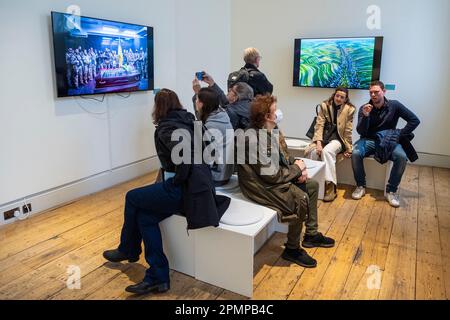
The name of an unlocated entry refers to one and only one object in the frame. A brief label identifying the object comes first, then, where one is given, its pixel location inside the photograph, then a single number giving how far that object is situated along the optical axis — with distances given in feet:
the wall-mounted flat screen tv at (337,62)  16.16
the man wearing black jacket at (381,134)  12.04
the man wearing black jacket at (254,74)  12.85
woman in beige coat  12.53
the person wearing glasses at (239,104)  10.63
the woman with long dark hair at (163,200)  7.09
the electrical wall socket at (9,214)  10.11
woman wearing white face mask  7.85
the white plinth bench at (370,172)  13.03
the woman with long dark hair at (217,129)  8.77
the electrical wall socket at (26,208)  10.55
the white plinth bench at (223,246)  7.06
